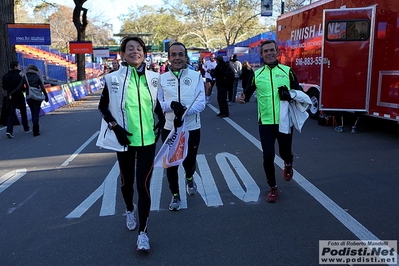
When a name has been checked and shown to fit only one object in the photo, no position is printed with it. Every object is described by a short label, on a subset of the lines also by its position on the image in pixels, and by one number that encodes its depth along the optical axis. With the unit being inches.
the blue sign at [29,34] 497.7
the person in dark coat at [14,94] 385.4
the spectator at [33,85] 387.9
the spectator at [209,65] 734.2
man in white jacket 168.7
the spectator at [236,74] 615.4
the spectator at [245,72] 574.8
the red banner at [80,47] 957.2
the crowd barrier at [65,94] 600.5
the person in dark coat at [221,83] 477.1
